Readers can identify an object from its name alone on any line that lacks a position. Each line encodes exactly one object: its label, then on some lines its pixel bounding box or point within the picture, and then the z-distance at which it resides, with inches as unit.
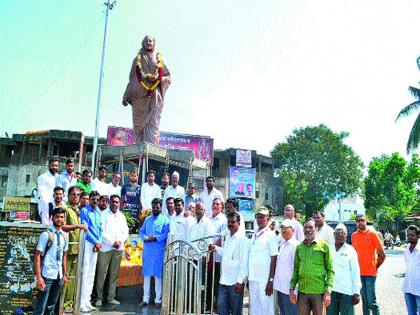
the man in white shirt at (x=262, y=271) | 215.8
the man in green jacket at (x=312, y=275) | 205.3
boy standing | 201.9
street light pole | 912.3
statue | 525.0
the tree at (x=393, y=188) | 1651.1
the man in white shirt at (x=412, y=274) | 249.4
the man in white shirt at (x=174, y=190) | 358.3
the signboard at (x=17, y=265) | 208.7
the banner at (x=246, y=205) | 1505.4
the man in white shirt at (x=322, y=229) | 280.8
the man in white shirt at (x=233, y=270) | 218.2
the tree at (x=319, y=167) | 1605.6
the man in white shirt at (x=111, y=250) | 281.0
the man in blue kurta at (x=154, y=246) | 285.1
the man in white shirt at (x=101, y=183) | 342.6
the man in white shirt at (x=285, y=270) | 219.9
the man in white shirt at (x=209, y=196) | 344.5
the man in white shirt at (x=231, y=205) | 262.5
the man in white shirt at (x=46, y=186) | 262.8
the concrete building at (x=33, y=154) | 1456.7
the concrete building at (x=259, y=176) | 1649.9
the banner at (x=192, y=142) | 1514.5
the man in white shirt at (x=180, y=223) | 292.3
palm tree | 1033.5
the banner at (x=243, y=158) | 1594.5
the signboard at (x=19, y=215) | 1122.0
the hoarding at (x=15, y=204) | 1203.9
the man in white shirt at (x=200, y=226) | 271.6
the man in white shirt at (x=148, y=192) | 374.0
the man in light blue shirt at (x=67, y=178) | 290.4
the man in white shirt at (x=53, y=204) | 234.4
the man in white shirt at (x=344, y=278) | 233.3
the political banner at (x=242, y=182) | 1545.3
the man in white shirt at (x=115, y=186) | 354.0
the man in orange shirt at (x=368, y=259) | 261.4
